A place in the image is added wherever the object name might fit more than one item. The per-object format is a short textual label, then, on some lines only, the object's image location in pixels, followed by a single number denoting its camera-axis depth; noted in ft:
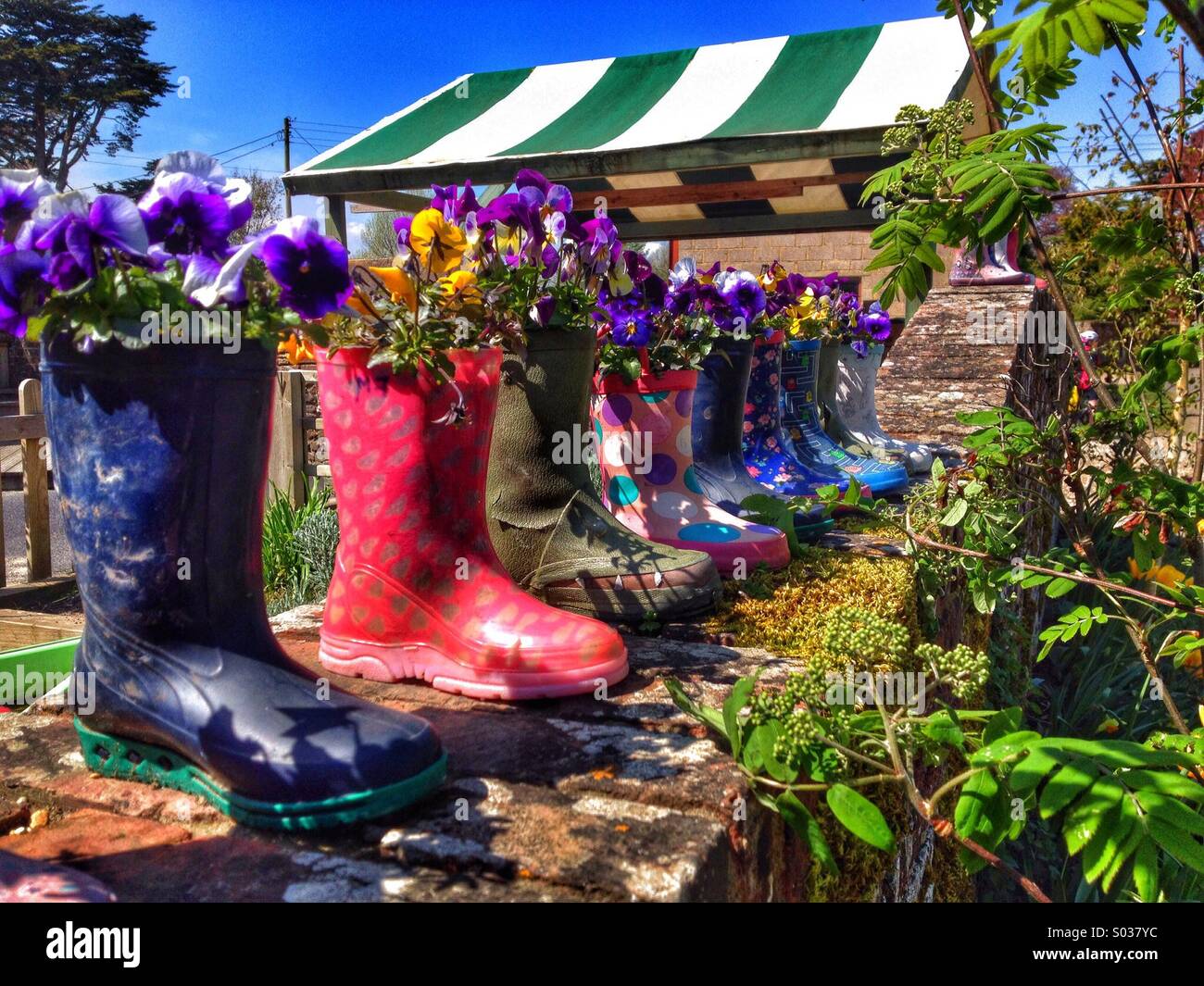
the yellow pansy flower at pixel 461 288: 5.12
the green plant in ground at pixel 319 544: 13.17
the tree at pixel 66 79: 68.59
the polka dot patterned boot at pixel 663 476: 7.13
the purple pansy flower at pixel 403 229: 5.63
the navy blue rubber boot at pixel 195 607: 3.37
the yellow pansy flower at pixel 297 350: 4.57
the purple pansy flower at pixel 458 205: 5.63
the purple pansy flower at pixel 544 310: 5.62
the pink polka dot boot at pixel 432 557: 4.70
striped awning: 19.19
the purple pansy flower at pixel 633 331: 6.83
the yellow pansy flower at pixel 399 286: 4.79
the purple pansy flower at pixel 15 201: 3.33
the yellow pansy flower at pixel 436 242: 5.43
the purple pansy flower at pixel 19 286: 3.26
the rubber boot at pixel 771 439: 9.27
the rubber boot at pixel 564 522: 5.99
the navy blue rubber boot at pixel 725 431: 8.16
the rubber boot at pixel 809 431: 10.49
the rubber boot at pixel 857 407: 12.13
